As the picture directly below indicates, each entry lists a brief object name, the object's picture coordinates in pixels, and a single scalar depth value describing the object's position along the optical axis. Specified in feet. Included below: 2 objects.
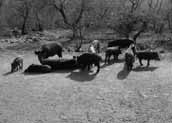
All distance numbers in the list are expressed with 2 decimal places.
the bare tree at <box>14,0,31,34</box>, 96.45
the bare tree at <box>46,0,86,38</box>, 79.15
